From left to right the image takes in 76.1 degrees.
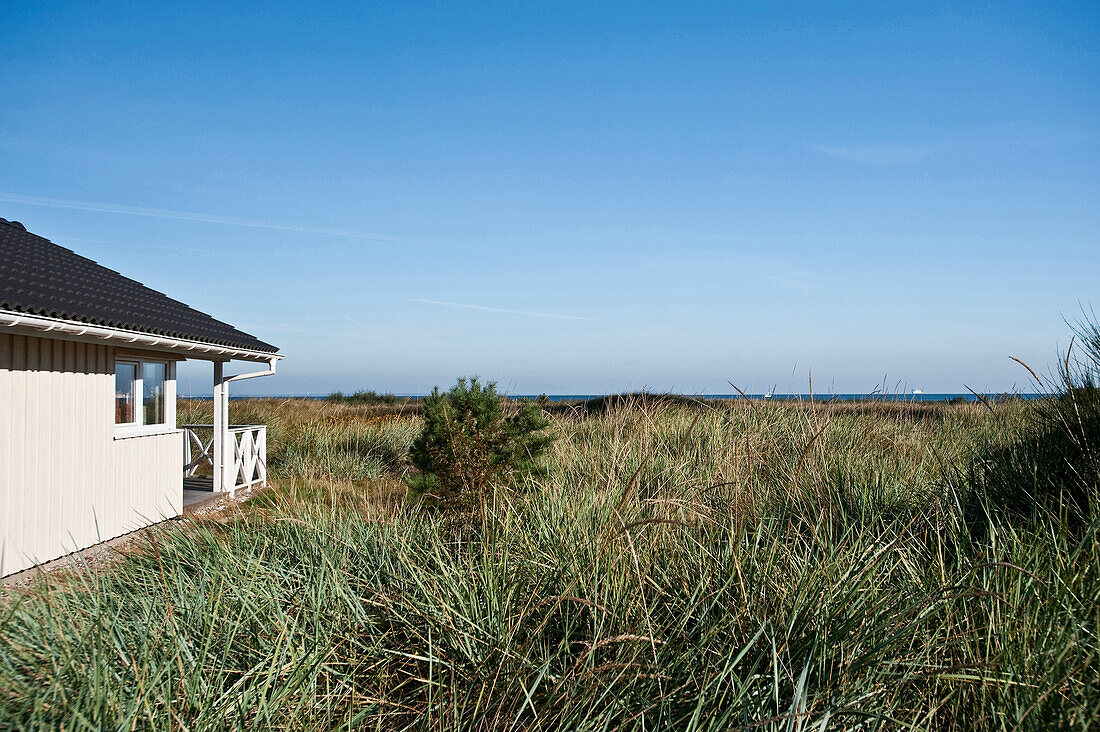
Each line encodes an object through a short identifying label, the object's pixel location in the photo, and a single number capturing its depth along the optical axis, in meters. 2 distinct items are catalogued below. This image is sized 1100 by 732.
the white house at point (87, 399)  6.54
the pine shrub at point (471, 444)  6.58
